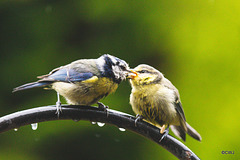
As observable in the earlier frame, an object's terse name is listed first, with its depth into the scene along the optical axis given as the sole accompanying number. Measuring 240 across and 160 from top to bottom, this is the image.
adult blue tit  4.38
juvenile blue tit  4.66
